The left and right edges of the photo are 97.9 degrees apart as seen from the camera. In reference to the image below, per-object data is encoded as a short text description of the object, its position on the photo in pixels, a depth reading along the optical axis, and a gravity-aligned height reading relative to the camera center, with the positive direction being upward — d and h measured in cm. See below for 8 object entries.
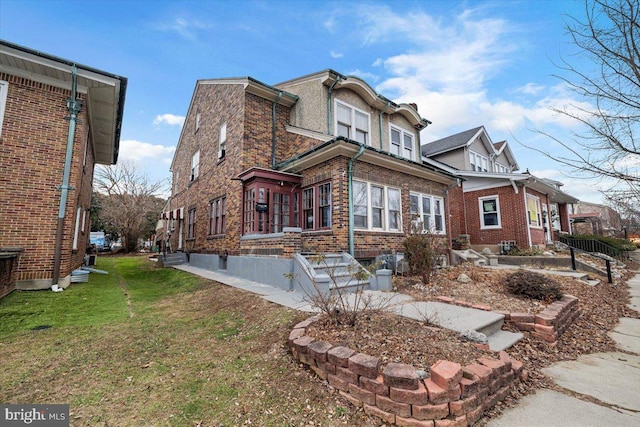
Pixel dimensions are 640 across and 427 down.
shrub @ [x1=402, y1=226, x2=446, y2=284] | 702 -46
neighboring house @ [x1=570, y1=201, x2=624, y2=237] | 2594 +109
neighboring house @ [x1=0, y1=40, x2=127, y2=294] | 629 +203
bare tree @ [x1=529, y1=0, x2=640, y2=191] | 324 +188
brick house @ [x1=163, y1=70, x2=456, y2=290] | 831 +219
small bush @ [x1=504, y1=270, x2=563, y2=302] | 540 -104
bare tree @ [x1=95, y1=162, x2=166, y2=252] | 2716 +404
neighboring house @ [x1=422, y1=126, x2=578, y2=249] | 1369 +185
